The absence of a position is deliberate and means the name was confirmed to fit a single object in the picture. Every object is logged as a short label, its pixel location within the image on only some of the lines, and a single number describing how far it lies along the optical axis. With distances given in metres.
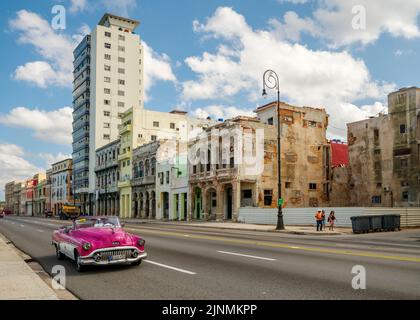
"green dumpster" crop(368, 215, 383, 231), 27.59
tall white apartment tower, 94.19
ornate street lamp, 30.02
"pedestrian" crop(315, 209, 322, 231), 28.67
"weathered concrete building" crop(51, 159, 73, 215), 106.68
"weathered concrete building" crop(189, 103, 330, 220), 44.81
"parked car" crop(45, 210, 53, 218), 87.70
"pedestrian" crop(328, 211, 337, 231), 28.92
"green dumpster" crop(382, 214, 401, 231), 28.45
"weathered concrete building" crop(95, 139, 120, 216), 77.94
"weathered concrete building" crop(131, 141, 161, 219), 62.19
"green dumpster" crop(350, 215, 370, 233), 27.05
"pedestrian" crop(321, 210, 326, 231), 28.88
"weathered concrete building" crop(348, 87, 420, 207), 43.88
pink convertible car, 10.17
